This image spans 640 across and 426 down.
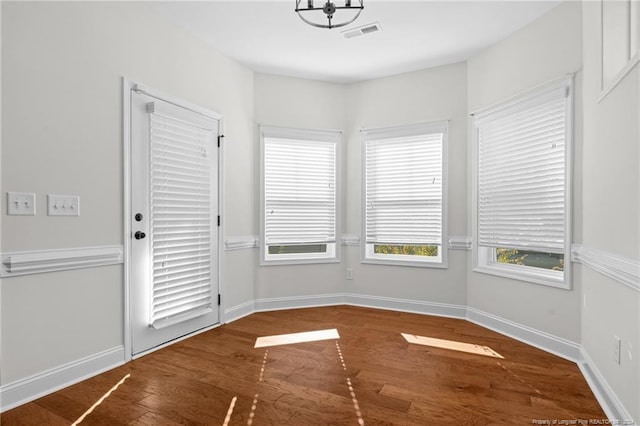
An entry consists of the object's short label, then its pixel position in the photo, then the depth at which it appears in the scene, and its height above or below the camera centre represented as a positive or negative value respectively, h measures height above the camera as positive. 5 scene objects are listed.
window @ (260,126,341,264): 4.30 +0.20
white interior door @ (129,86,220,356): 2.88 -0.10
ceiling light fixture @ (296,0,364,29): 2.13 +1.66
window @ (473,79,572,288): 2.99 +0.25
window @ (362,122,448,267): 4.11 +0.21
